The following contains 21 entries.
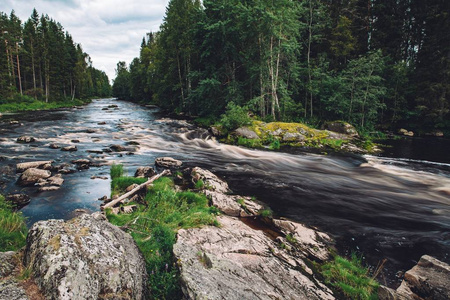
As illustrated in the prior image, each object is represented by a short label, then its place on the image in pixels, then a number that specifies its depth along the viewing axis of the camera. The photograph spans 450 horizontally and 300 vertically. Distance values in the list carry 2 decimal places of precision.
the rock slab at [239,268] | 3.24
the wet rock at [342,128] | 21.92
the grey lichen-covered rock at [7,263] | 2.76
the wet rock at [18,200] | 7.26
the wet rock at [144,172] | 10.44
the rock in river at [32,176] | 8.88
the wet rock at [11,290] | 2.36
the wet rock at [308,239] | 5.71
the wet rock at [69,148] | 14.11
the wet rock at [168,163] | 12.47
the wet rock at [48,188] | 8.37
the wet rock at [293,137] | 19.61
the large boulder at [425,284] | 3.95
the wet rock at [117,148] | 15.22
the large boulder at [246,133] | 19.69
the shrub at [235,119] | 20.98
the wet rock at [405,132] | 25.98
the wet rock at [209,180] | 9.21
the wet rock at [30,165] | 10.25
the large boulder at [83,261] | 2.55
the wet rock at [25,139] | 15.63
